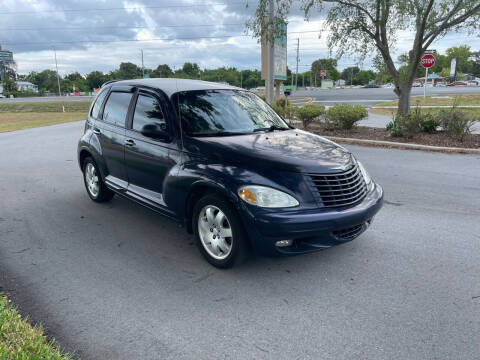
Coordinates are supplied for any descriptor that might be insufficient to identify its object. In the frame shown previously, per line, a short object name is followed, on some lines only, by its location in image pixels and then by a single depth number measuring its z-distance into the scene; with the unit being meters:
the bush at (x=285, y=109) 14.59
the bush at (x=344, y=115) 12.63
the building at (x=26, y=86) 115.72
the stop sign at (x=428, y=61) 17.30
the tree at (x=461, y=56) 129.50
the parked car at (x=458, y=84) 78.76
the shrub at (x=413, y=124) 11.18
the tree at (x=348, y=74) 149.10
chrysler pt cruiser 3.37
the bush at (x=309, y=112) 13.28
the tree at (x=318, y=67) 126.67
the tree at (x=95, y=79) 115.91
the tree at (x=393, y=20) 11.38
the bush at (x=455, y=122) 10.51
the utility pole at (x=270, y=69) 14.12
